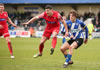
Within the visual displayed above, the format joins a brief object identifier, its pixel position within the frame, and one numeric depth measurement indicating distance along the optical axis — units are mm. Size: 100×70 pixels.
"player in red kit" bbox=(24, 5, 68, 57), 13632
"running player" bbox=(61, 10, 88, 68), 12533
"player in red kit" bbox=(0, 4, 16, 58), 15602
